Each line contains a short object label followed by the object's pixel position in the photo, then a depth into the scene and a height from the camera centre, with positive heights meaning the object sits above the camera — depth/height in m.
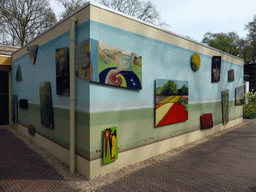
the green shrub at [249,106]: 11.97 -1.02
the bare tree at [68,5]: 20.02 +9.86
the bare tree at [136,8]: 22.92 +10.98
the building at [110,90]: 3.71 +0.03
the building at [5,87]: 8.41 +0.20
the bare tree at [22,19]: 17.31 +7.46
